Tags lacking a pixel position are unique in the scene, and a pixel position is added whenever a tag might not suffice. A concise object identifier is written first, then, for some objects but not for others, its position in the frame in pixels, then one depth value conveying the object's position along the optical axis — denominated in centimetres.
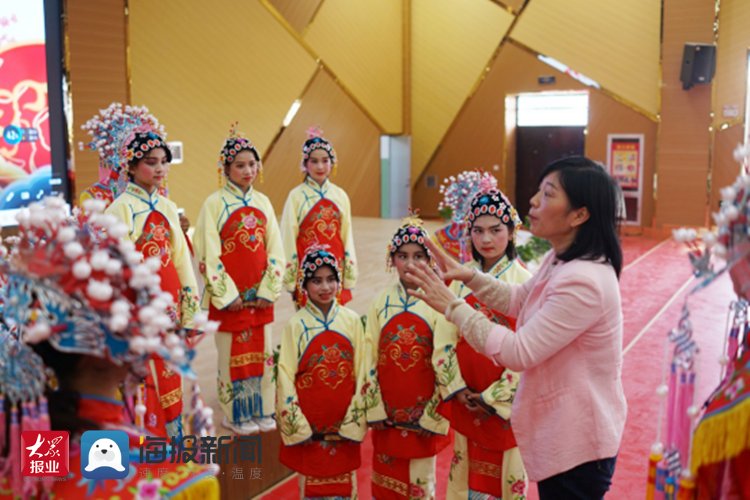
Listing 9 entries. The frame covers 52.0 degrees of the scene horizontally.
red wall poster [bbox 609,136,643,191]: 1124
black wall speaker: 1020
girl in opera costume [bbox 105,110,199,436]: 344
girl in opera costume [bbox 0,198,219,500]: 145
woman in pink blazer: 192
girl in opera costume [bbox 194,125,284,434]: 392
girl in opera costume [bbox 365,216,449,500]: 286
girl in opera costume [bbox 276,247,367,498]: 283
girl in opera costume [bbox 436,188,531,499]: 281
